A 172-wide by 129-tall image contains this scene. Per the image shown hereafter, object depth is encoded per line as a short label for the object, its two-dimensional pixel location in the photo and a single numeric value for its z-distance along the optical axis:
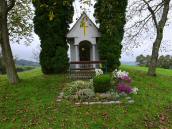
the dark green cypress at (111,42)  10.19
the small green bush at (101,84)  7.35
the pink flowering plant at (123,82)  7.51
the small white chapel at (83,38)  10.43
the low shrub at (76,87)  7.55
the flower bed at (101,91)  7.08
